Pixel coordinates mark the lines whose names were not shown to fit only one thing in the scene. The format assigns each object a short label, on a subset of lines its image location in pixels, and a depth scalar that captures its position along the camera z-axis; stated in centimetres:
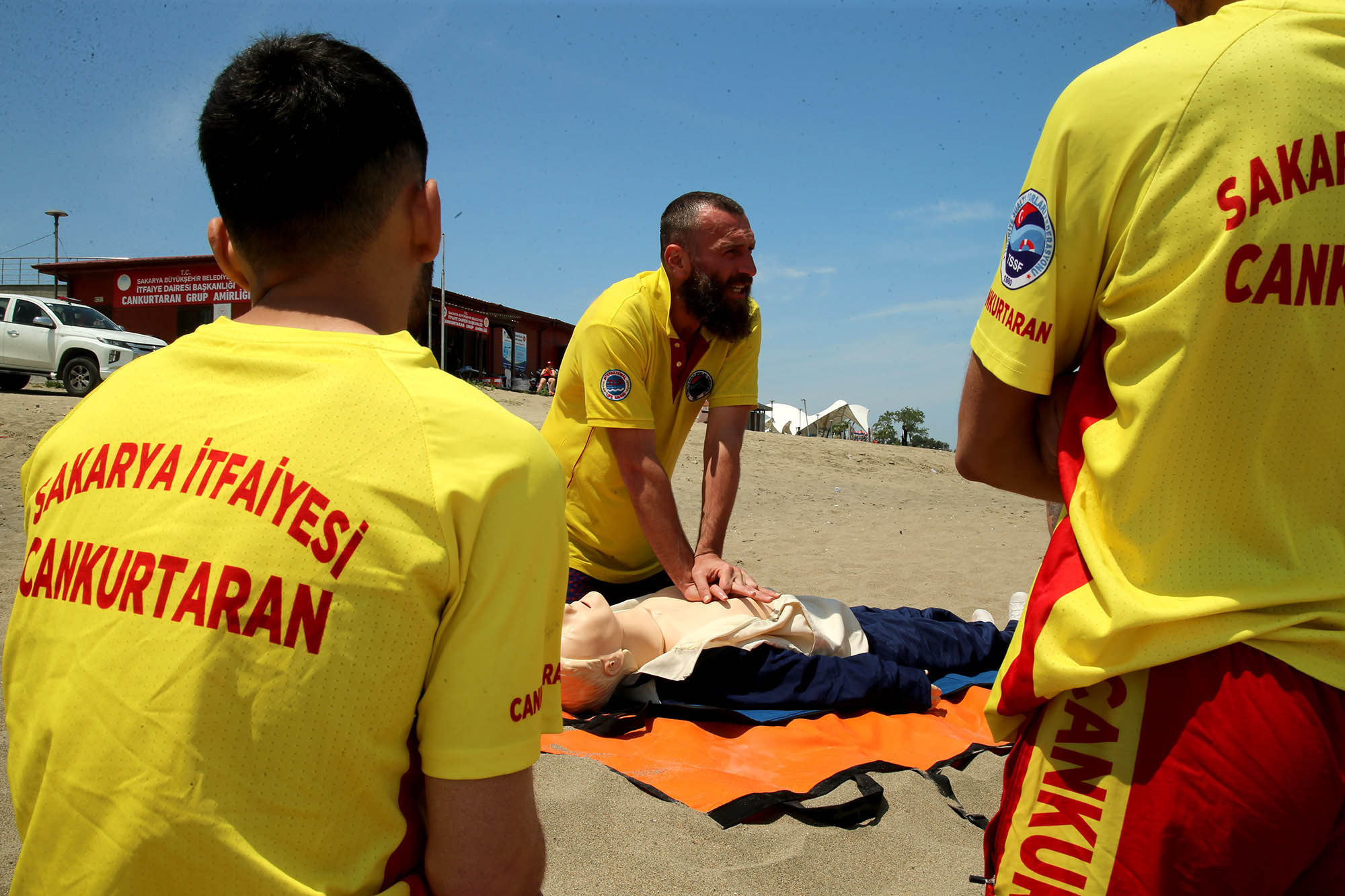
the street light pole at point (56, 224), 3275
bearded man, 376
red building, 2488
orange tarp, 292
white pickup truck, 1390
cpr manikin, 345
